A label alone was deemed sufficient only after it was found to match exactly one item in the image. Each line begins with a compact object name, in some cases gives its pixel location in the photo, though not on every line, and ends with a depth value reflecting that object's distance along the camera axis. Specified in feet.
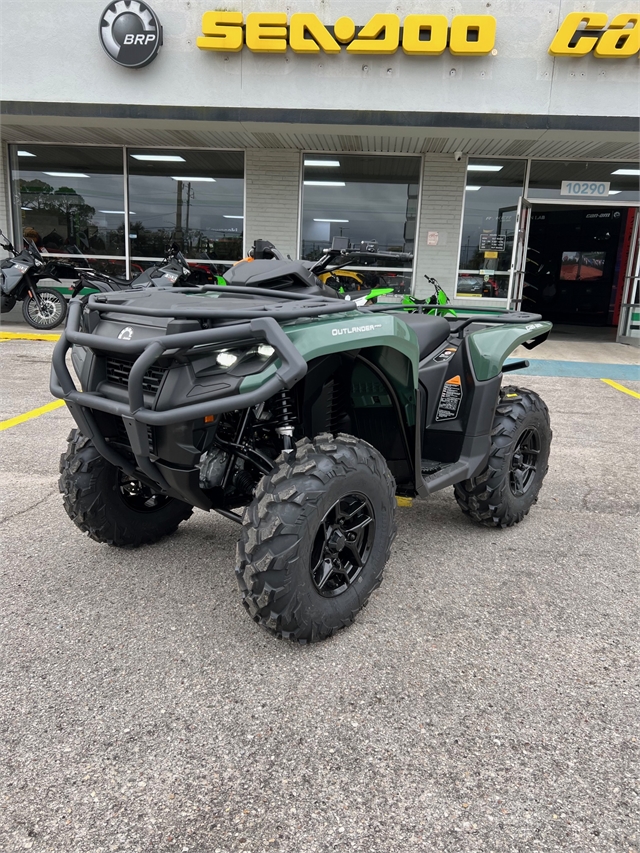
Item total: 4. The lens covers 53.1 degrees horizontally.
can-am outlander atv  7.15
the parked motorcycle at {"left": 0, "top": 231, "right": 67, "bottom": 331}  36.14
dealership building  33.40
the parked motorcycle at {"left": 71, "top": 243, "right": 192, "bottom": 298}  33.42
